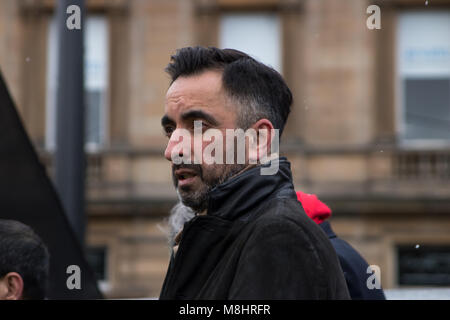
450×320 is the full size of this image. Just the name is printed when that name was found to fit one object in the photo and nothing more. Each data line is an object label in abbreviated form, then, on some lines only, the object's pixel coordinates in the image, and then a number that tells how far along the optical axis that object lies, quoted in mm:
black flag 6355
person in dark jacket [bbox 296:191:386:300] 6148
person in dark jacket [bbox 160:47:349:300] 3373
